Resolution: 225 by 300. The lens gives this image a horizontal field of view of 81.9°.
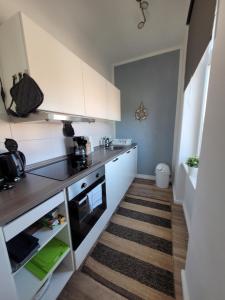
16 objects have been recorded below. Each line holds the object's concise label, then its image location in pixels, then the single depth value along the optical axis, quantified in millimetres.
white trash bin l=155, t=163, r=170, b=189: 2508
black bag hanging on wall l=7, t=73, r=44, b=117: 899
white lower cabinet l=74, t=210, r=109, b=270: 1070
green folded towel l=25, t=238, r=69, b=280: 867
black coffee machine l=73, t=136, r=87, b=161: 1633
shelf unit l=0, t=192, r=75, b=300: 657
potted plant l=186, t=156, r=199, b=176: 1546
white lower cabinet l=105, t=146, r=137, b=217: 1555
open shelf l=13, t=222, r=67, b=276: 825
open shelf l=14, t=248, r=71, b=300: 763
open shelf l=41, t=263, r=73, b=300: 914
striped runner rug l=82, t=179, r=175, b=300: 1022
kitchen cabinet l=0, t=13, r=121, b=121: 882
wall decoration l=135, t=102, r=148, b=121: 2729
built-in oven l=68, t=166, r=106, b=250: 997
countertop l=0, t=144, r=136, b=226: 616
